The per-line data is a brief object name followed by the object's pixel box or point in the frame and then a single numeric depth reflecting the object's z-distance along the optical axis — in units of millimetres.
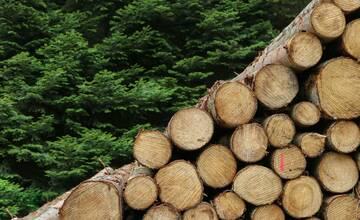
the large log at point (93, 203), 3100
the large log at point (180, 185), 3197
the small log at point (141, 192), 3146
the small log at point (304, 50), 3262
